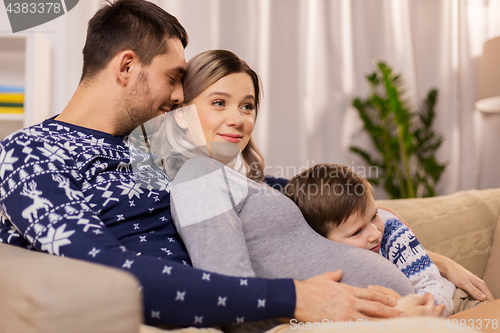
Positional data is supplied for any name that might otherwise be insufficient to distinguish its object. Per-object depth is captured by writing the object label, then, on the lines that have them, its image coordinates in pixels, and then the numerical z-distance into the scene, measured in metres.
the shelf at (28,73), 1.91
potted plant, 2.43
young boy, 0.96
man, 0.67
